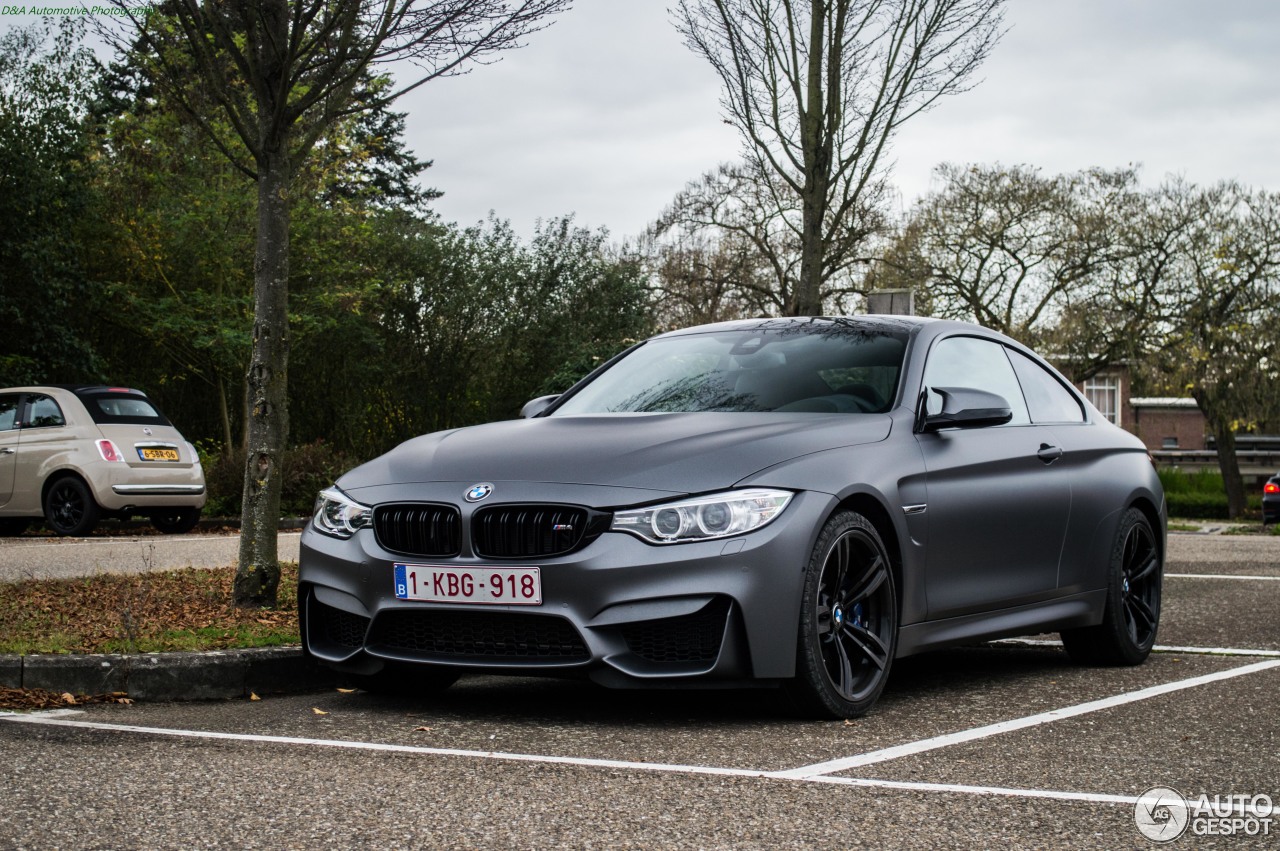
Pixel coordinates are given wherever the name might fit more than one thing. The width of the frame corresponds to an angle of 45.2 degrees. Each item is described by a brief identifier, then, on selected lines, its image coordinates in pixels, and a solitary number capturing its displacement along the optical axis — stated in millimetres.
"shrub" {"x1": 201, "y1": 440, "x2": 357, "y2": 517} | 20703
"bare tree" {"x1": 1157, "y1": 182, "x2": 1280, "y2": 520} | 31844
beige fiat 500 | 16641
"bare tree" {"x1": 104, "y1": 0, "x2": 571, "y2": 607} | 8078
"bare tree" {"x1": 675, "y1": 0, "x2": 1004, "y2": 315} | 15195
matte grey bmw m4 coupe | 5137
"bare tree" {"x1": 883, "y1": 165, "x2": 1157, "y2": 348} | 36062
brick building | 67812
